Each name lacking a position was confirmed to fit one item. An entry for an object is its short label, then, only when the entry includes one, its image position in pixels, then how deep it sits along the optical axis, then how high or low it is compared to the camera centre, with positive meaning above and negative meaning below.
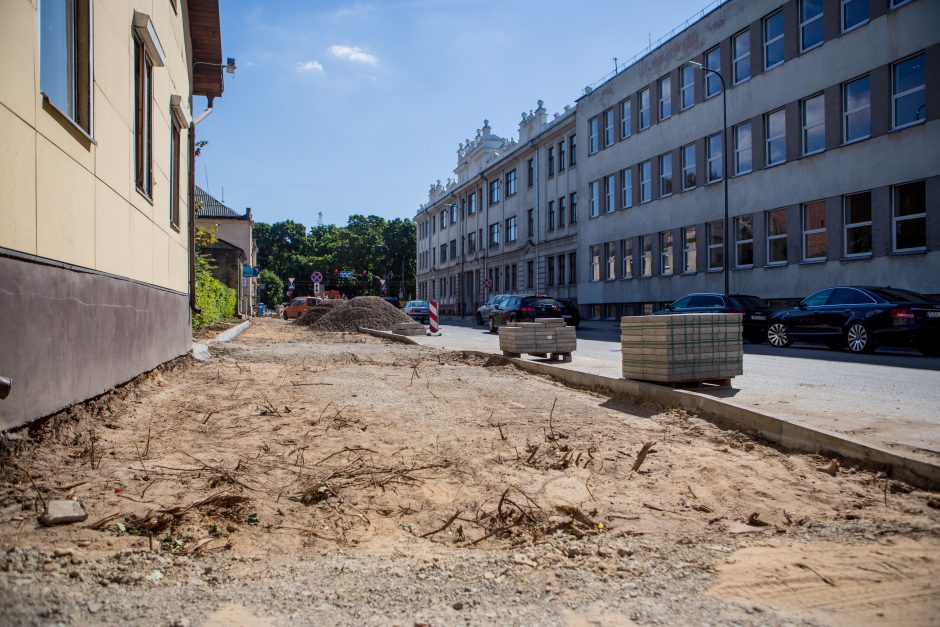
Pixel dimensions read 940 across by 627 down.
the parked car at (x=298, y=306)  48.72 +0.86
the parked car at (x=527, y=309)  24.05 +0.23
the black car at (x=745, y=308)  18.31 +0.15
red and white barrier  24.77 -0.19
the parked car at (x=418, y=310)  36.47 +0.36
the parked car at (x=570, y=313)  25.59 +0.07
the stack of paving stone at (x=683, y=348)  7.84 -0.43
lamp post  24.25 +5.79
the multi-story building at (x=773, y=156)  19.25 +6.01
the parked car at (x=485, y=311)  29.25 +0.25
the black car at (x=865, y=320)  13.43 -0.18
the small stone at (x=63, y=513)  3.13 -0.97
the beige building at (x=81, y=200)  3.98 +1.01
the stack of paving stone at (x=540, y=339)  12.48 -0.47
